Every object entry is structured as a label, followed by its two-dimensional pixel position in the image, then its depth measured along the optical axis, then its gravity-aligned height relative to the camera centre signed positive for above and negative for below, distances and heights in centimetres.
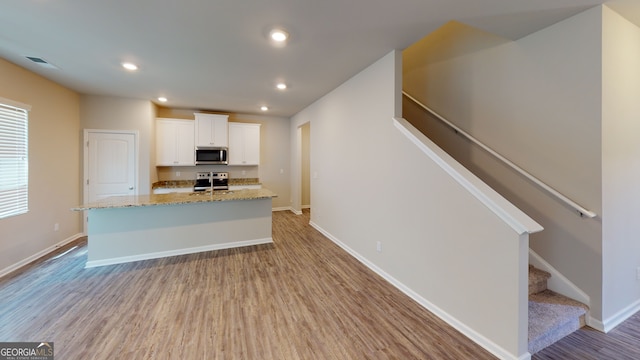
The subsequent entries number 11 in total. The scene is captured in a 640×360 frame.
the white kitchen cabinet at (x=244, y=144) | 590 +88
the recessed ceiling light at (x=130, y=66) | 308 +147
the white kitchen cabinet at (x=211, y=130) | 550 +114
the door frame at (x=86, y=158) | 442 +38
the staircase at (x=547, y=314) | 186 -114
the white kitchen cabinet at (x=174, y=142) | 527 +81
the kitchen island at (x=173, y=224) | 330 -70
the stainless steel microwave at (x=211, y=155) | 555 +56
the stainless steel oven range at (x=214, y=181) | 560 -5
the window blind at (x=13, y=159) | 296 +25
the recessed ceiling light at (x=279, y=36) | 230 +142
